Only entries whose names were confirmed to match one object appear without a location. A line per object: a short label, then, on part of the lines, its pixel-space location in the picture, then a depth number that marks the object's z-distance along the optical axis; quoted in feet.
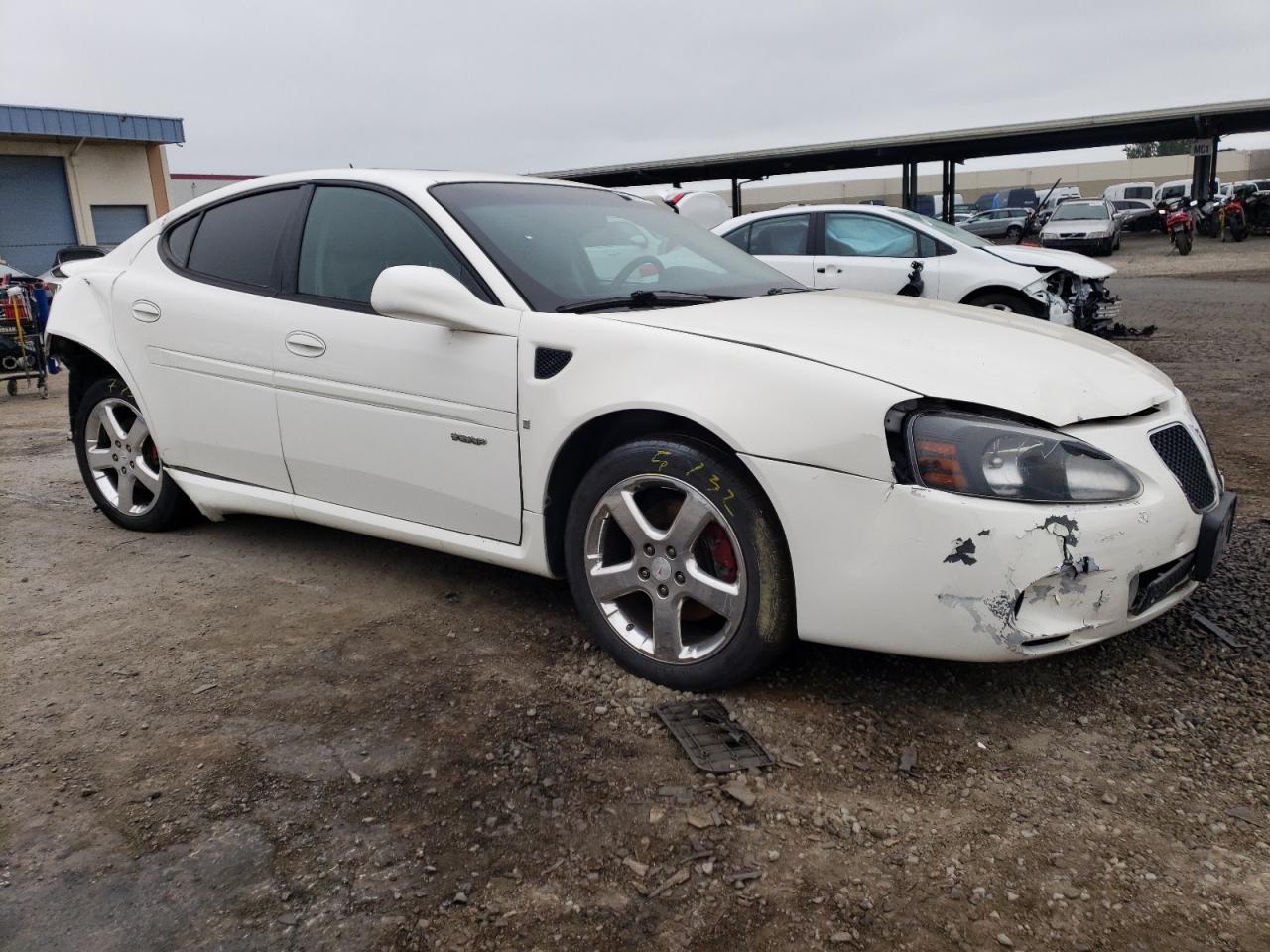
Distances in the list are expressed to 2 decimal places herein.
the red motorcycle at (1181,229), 82.79
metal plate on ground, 8.43
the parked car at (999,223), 102.08
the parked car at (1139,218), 119.24
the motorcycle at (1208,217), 96.32
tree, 301.43
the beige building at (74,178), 79.56
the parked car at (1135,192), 151.23
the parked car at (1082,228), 89.51
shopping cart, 33.68
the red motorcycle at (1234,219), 91.25
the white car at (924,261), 30.99
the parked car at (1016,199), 156.25
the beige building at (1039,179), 214.48
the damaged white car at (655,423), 8.33
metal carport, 91.04
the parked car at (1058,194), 126.12
